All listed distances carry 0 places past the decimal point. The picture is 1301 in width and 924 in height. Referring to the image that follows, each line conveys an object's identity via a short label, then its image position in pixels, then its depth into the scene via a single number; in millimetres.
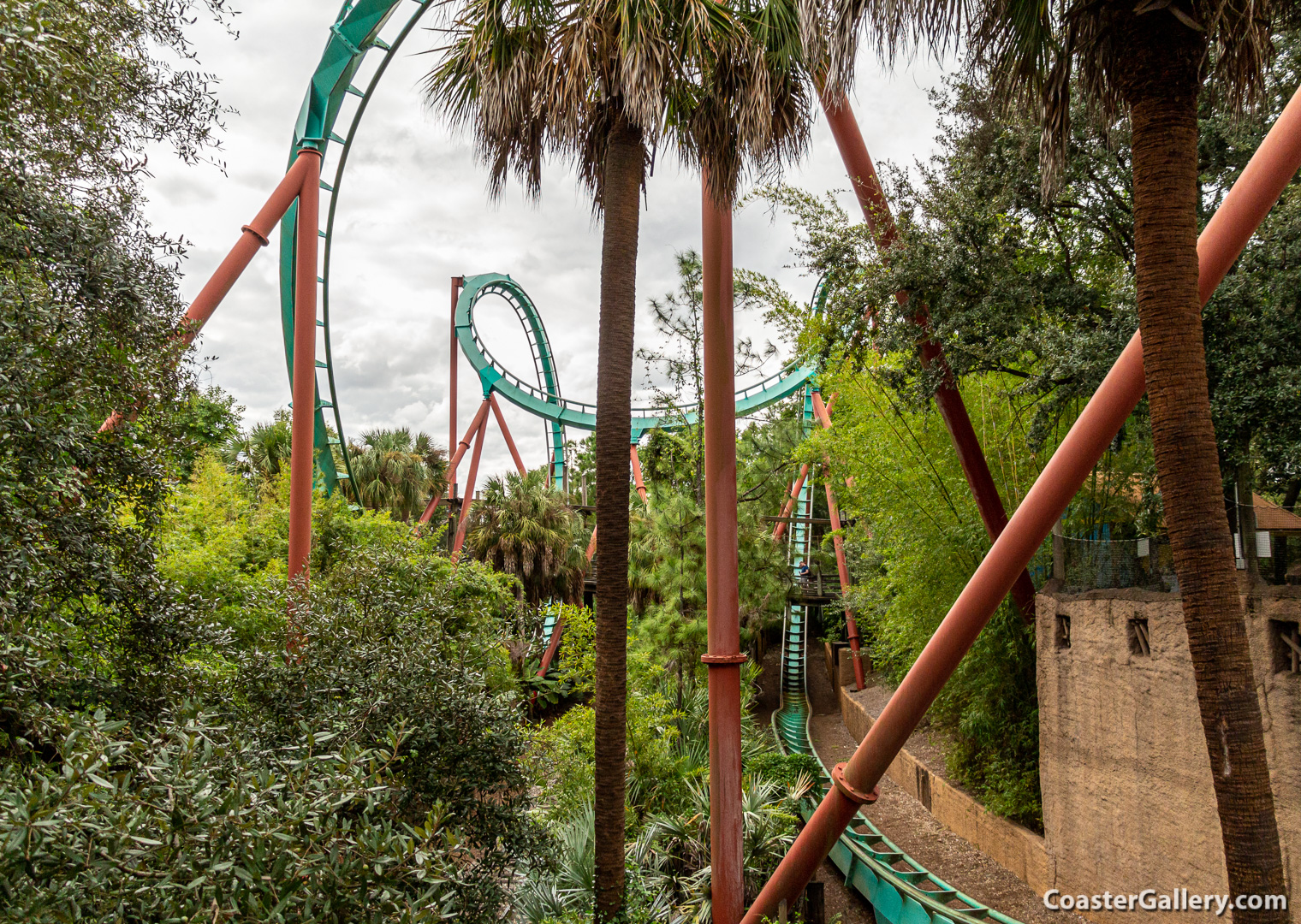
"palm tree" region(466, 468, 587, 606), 18016
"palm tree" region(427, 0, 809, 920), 5020
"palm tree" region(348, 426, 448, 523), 20172
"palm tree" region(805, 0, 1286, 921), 2941
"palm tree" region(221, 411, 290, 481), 18609
